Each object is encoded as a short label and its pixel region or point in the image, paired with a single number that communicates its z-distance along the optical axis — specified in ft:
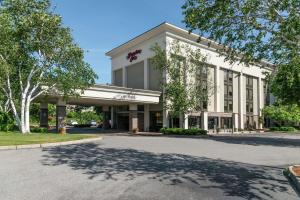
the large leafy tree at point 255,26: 21.55
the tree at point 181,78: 73.07
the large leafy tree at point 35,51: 52.09
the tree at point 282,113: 110.37
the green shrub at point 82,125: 133.00
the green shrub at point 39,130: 63.57
